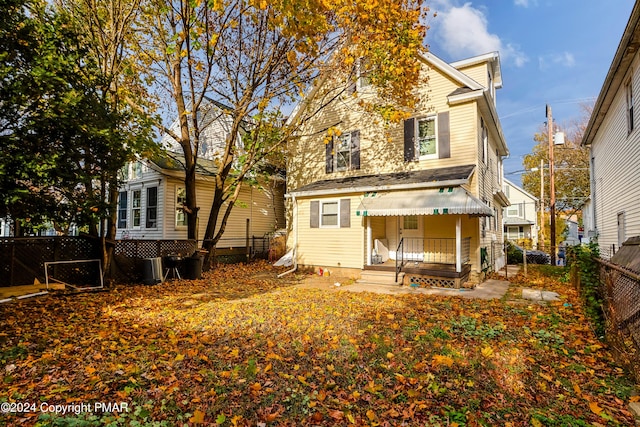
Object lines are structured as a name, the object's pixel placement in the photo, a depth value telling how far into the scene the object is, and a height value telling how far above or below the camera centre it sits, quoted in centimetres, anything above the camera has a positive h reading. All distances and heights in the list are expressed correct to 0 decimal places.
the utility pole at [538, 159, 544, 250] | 2553 -87
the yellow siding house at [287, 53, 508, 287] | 974 +152
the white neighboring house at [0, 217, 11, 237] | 2150 -33
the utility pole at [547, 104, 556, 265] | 1541 +211
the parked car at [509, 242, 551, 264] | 1989 -185
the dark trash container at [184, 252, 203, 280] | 1053 -140
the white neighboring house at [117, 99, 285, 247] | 1419 +140
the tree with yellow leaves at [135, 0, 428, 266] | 955 +582
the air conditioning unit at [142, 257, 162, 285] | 955 -140
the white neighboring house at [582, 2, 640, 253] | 767 +278
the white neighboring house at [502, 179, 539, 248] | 3366 +170
